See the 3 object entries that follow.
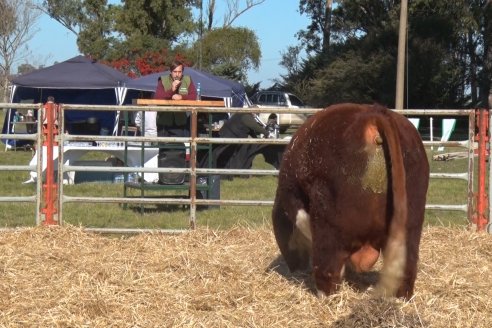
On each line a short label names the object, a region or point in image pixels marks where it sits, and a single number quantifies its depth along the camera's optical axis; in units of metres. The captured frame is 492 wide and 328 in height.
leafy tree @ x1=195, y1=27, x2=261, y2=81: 44.94
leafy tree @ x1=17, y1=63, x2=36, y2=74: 48.22
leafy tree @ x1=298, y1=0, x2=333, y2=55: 49.41
